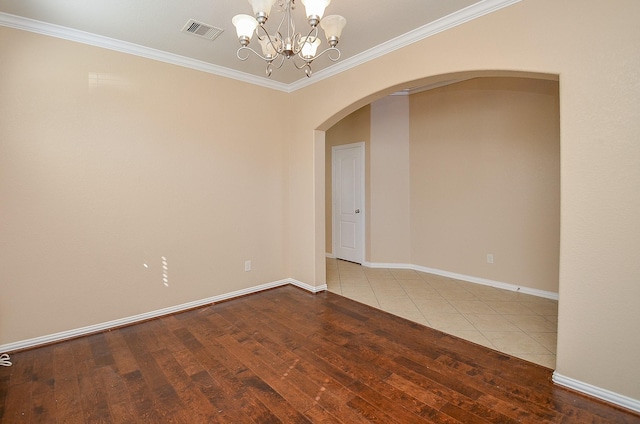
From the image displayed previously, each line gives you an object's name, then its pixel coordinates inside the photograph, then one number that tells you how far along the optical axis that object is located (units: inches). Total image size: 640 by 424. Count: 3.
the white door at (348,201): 223.0
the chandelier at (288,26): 69.2
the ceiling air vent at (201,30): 106.7
